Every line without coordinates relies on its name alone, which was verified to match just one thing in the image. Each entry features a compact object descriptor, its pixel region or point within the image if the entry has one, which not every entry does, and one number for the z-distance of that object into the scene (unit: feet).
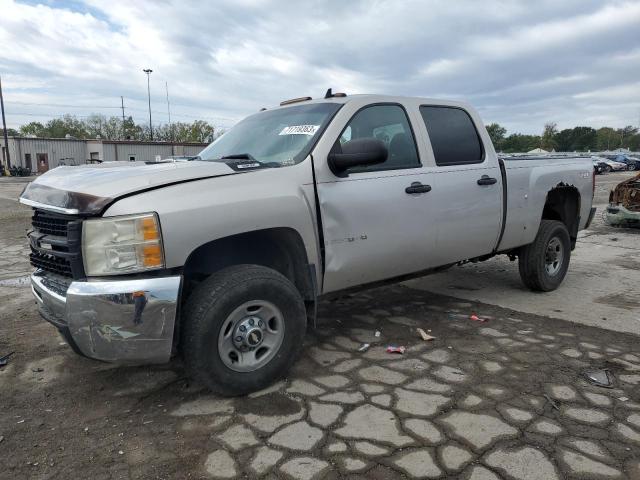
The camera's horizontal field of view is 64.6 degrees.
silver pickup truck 8.87
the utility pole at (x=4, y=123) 138.10
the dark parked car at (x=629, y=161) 168.45
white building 165.78
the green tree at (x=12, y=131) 268.74
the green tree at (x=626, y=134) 382.28
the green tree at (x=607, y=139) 384.47
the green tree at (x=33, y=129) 314.96
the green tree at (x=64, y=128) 295.93
